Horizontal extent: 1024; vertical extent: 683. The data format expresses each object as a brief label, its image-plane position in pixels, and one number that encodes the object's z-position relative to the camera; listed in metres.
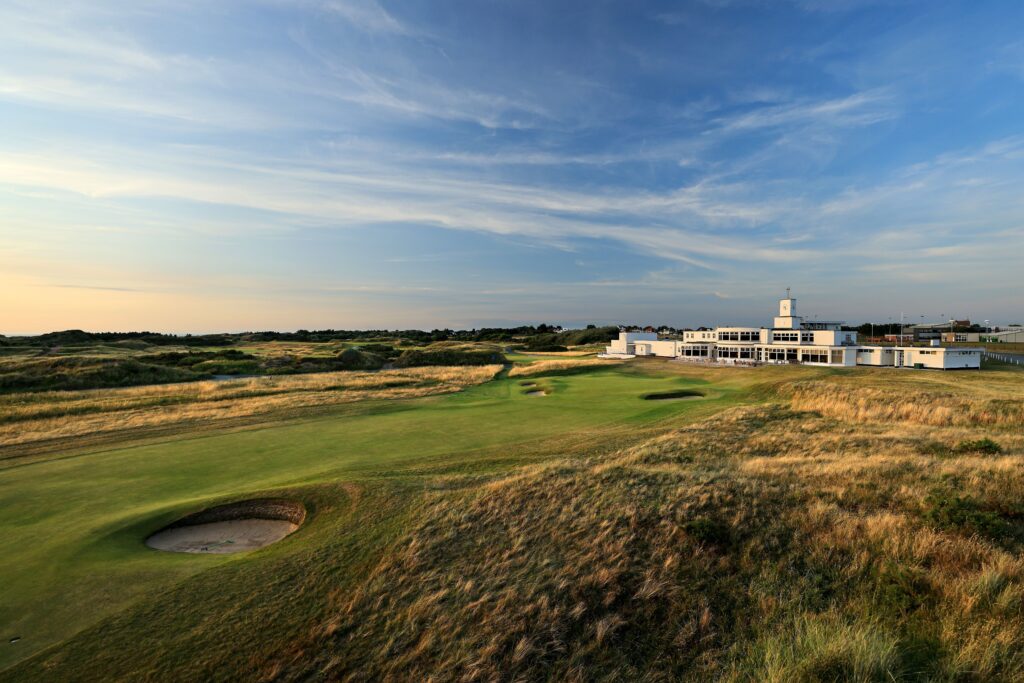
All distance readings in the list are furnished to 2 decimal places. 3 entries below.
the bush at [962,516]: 7.12
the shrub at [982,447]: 12.12
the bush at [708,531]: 7.57
